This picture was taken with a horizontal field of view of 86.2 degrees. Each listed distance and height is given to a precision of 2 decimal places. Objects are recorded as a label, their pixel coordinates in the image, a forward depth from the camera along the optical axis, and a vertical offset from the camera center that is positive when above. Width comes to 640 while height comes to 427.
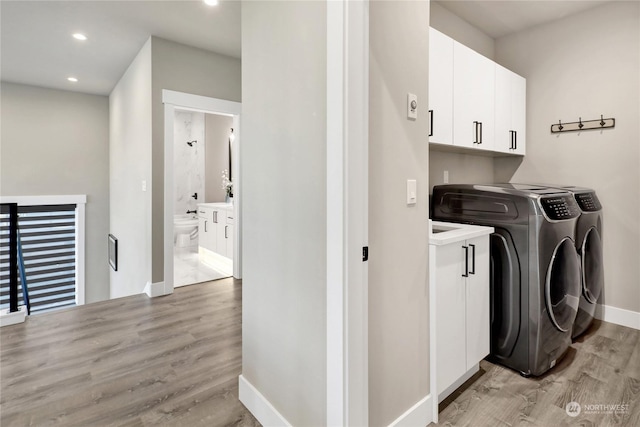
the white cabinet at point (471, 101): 2.22 +0.83
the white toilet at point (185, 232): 5.73 -0.35
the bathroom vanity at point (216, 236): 4.55 -0.35
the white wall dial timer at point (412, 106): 1.49 +0.46
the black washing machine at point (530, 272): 1.98 -0.37
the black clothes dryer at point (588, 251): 2.43 -0.30
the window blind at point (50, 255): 5.21 -0.69
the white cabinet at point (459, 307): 1.67 -0.51
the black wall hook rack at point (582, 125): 2.81 +0.74
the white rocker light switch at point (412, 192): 1.51 +0.09
